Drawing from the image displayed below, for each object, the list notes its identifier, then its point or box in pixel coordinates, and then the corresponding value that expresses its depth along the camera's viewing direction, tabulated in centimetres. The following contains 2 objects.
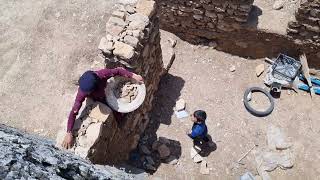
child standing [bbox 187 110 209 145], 473
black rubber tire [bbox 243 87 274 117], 534
